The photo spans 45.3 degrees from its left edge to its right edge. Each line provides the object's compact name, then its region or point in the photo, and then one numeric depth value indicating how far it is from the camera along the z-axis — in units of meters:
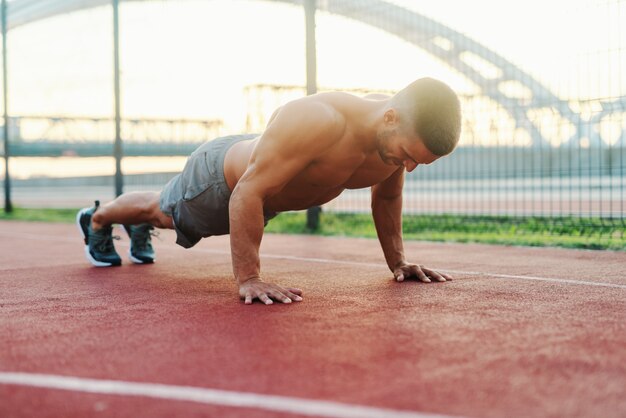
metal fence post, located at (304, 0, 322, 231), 7.49
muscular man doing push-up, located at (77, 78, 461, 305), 2.94
